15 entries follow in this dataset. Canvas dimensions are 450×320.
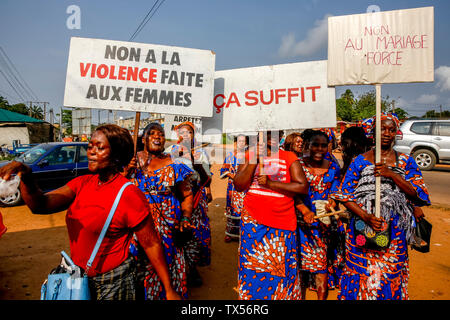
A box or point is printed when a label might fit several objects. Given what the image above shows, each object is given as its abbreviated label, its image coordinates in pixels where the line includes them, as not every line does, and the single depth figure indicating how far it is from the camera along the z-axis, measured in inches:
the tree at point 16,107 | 1937.5
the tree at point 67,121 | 1624.3
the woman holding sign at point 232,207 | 182.4
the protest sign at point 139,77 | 95.7
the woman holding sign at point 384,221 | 89.7
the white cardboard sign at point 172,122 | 175.6
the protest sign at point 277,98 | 96.9
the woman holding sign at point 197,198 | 132.6
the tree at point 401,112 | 1599.4
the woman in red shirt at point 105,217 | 61.2
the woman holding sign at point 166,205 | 88.0
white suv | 463.9
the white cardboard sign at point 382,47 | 87.4
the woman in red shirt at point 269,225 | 92.2
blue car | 269.7
